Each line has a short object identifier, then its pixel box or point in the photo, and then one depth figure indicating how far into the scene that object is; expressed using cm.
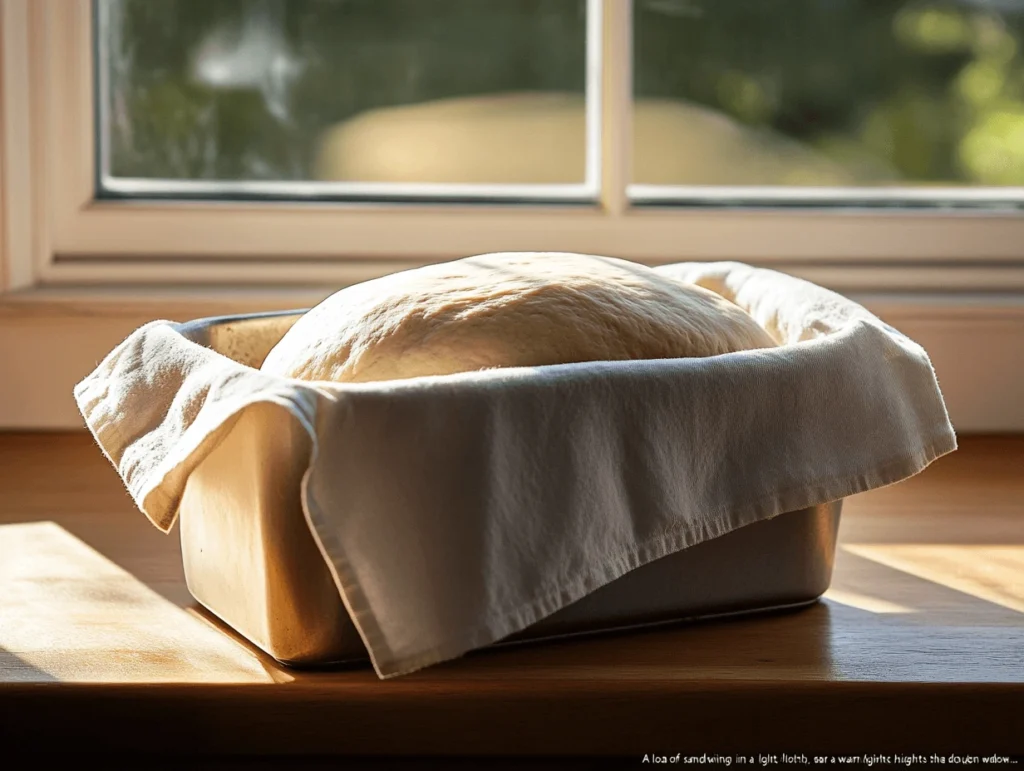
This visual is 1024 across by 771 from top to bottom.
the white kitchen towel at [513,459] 74
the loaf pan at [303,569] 75
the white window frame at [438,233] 122
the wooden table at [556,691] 76
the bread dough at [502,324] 79
